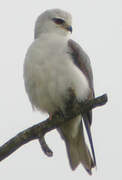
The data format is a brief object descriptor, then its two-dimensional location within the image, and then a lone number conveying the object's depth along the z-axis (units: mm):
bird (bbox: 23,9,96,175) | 11156
